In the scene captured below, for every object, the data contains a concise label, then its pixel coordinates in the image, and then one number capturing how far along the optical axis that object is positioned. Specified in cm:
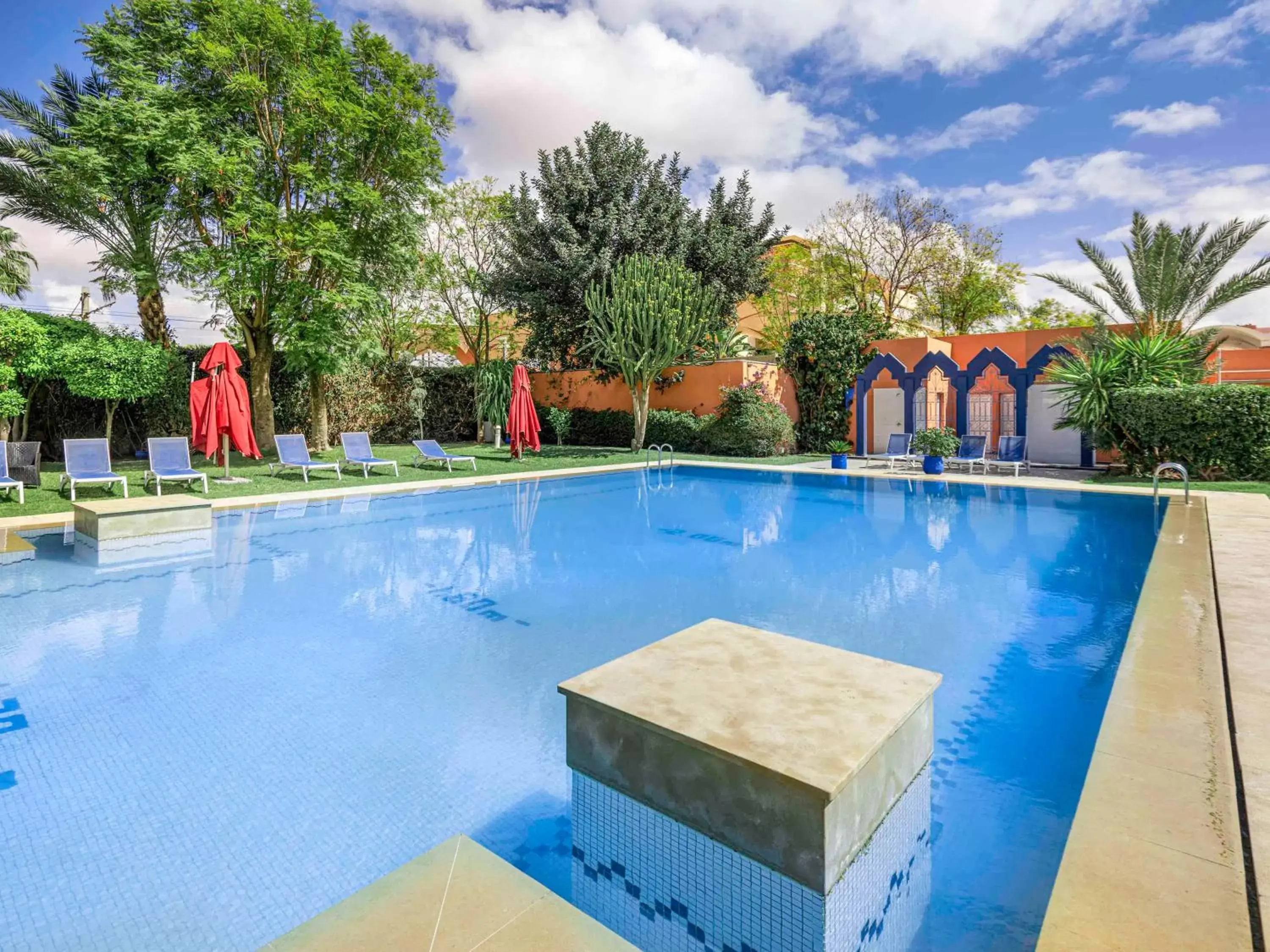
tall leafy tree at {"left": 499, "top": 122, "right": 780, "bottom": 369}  2017
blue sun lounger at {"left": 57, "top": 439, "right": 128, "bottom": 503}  1066
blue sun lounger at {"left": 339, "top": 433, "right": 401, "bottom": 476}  1471
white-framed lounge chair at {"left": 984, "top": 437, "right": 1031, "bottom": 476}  1593
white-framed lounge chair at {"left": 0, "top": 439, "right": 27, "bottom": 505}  1002
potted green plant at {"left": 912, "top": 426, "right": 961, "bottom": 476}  1662
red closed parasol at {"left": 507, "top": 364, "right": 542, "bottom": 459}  1736
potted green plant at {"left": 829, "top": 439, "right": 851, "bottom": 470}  1631
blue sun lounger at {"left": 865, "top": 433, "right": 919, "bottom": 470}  1733
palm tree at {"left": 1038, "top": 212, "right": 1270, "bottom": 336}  1416
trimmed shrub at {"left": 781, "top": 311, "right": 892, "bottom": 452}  2016
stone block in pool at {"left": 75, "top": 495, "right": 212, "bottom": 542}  808
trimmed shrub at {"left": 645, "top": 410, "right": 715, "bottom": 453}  2048
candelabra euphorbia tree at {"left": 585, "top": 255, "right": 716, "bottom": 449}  1884
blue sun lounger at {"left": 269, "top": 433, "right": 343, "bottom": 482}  1375
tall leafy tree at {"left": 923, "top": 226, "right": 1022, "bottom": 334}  2711
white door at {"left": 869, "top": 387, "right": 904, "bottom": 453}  2059
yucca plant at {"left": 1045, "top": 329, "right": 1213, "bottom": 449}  1334
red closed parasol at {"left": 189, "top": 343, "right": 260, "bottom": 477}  1205
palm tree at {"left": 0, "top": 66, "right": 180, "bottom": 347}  1359
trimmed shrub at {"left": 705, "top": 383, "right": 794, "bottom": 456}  1922
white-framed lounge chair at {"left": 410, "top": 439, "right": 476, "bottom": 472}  1589
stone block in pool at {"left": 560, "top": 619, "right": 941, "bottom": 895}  191
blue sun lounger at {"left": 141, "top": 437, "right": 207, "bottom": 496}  1130
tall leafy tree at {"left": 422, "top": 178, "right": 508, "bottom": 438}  2441
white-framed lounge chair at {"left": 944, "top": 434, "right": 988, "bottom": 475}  1594
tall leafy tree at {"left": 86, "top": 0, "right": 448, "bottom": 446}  1430
